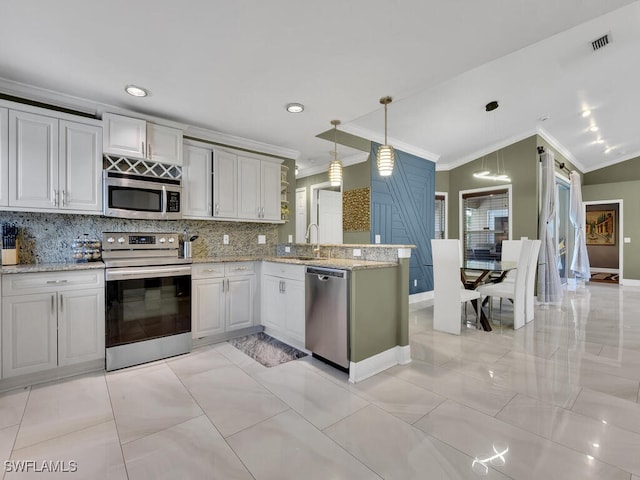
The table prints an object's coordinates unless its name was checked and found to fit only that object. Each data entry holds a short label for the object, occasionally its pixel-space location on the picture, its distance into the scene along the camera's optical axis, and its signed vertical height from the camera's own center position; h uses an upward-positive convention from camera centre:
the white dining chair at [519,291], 3.88 -0.67
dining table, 3.88 -0.46
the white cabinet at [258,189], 3.80 +0.68
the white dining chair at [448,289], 3.62 -0.60
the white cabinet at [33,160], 2.44 +0.68
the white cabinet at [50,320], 2.28 -0.65
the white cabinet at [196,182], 3.38 +0.68
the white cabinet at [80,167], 2.65 +0.67
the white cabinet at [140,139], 2.83 +1.01
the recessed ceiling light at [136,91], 2.58 +1.33
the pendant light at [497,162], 6.09 +1.66
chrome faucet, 3.55 -0.10
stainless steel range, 2.66 -0.55
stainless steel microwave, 2.82 +0.44
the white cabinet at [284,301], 3.04 -0.67
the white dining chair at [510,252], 4.99 -0.18
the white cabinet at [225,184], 3.58 +0.69
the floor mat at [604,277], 8.12 -1.03
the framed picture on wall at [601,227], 9.00 +0.43
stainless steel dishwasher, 2.54 -0.66
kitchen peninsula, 2.33 -0.60
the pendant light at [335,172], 3.43 +0.80
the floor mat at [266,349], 2.91 -1.15
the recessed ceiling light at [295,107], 2.98 +1.36
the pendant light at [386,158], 2.97 +0.83
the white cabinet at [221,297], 3.17 -0.64
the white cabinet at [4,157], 2.39 +0.67
